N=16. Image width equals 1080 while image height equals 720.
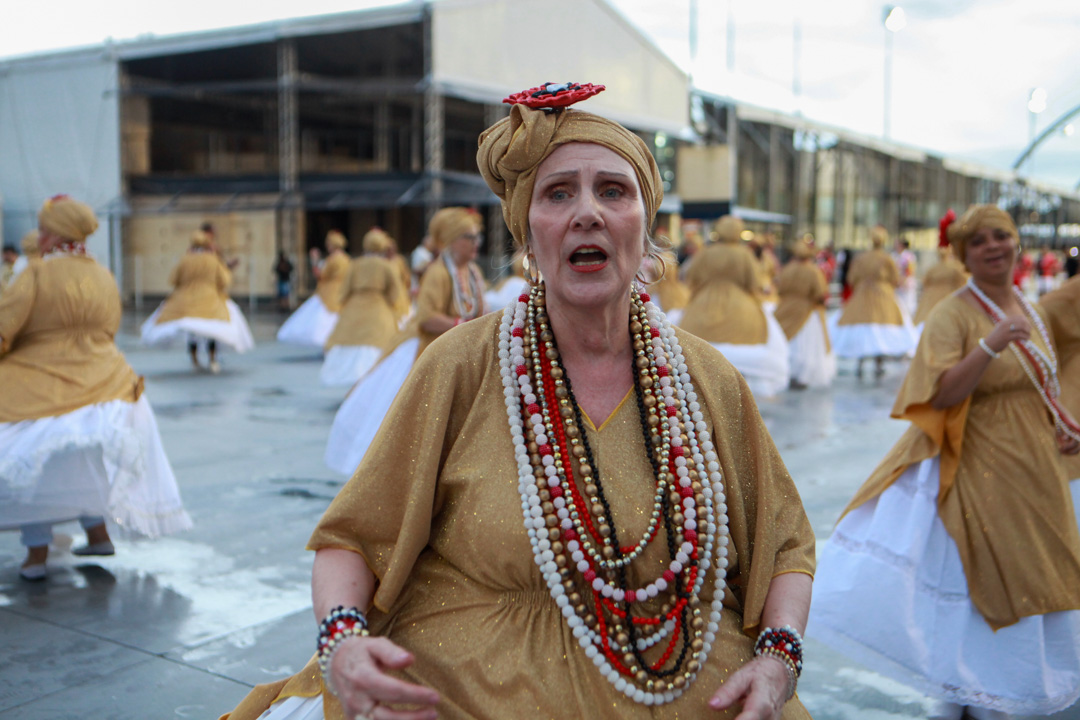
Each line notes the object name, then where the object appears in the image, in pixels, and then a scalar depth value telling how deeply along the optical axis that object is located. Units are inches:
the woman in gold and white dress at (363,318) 463.5
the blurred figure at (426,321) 261.9
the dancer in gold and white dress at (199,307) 517.3
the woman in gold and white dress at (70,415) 196.5
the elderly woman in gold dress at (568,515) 70.5
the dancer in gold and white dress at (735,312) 437.4
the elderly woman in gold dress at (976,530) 137.9
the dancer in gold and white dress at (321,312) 608.1
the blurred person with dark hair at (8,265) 662.5
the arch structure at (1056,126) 1286.9
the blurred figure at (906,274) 768.9
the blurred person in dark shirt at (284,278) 962.7
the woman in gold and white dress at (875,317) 561.0
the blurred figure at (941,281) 497.0
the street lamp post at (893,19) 1419.8
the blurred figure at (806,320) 518.6
